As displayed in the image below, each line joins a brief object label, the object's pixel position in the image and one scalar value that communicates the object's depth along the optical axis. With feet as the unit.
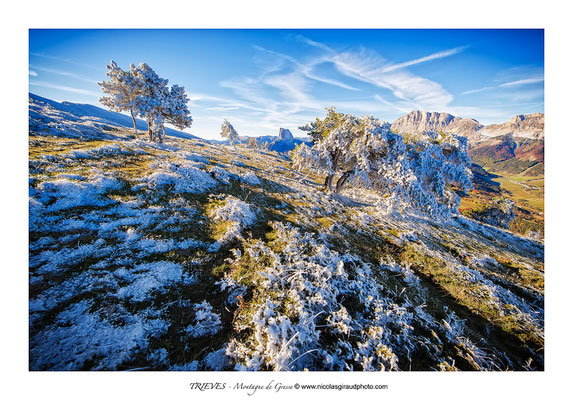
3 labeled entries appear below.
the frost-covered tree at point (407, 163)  39.65
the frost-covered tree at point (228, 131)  231.09
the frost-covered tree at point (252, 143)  303.95
